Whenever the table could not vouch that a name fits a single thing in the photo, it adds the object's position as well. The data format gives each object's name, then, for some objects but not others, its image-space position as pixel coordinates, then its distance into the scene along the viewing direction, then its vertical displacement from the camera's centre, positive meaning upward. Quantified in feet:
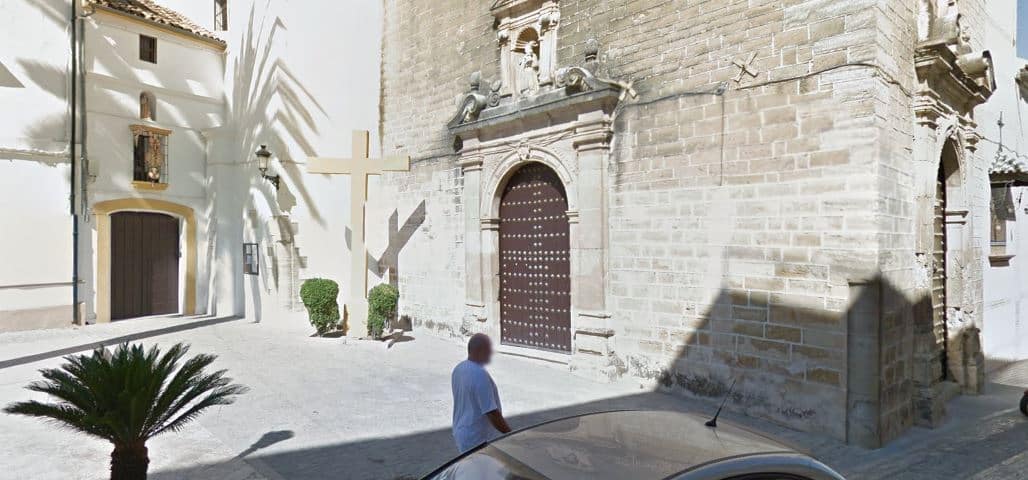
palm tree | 11.02 -3.18
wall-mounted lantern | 34.53 +4.89
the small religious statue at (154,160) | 40.27 +5.61
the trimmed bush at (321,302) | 32.35 -3.52
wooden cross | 31.65 +1.58
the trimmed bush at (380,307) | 31.60 -3.76
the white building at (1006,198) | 28.86 +2.29
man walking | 11.14 -3.19
